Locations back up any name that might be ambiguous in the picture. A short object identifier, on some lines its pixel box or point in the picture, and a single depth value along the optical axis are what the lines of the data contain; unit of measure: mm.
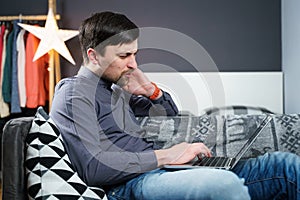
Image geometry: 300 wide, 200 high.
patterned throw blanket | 2570
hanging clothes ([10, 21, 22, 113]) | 4176
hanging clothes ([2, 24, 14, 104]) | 4188
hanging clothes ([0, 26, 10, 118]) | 4180
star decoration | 4062
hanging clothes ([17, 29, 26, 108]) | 4188
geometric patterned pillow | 1558
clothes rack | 4144
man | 1552
